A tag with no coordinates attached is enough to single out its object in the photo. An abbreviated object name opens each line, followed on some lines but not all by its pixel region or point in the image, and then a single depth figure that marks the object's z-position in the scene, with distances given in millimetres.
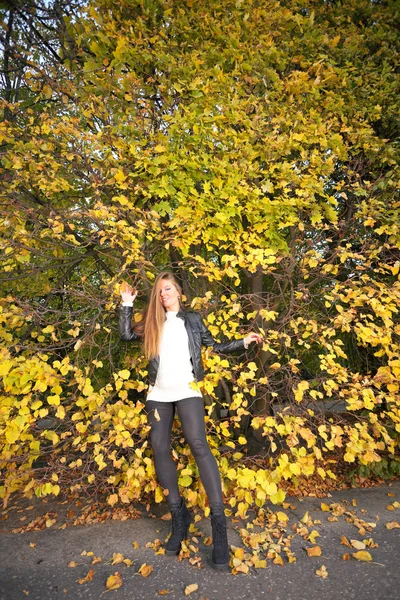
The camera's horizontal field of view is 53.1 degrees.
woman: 2920
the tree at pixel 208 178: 3219
